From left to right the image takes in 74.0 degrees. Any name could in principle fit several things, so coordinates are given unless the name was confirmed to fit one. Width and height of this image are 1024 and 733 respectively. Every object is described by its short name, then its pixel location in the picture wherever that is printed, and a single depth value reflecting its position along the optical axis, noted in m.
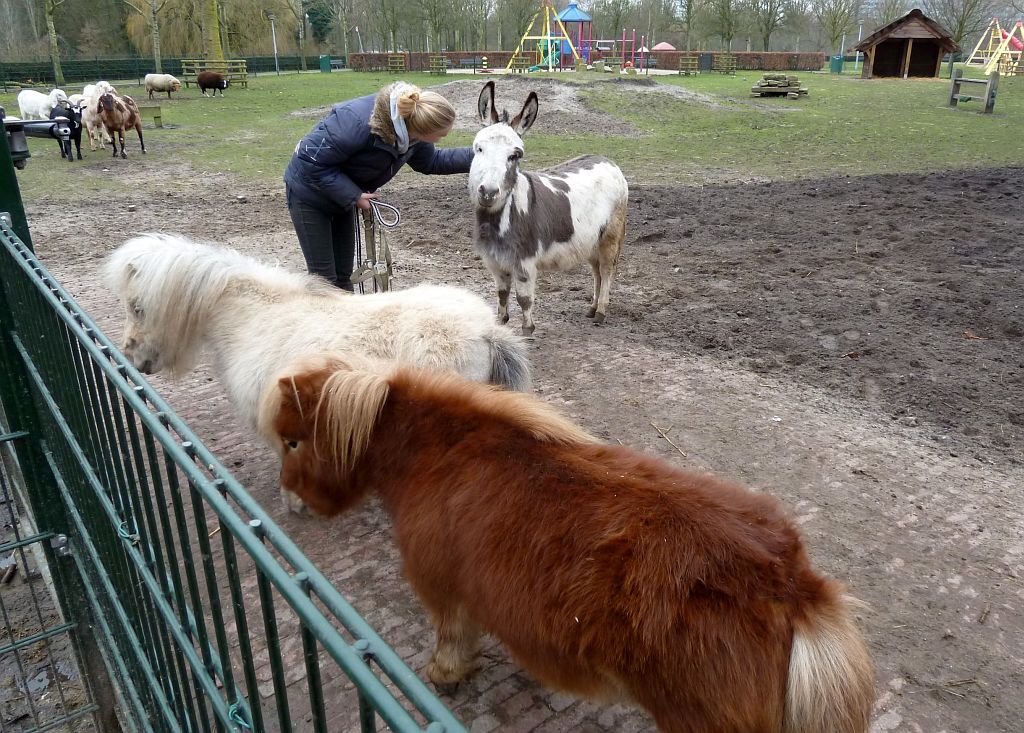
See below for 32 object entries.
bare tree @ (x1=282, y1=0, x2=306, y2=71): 49.08
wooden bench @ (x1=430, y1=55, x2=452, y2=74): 45.79
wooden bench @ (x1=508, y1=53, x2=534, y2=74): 42.44
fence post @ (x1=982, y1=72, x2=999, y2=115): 21.58
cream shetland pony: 3.53
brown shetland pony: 1.78
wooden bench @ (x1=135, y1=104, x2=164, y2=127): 21.19
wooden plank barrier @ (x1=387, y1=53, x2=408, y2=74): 48.25
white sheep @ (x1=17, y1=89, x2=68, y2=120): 19.09
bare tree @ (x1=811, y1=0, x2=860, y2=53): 53.62
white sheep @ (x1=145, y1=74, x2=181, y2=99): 30.25
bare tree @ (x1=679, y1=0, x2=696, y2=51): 52.31
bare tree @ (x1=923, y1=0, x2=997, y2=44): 47.66
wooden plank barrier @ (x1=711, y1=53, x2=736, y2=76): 48.32
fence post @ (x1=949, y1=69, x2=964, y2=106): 23.92
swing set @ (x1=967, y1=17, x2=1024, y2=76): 37.78
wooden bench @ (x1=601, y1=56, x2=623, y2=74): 45.01
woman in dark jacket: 4.59
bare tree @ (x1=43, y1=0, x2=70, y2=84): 33.90
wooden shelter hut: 38.75
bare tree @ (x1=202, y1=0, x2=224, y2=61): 38.56
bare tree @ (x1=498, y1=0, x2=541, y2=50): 48.59
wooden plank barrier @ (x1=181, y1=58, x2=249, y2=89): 36.88
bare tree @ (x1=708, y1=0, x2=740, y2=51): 51.56
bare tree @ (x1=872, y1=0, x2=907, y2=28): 53.93
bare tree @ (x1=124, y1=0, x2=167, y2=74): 36.03
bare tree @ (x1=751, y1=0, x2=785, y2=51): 52.94
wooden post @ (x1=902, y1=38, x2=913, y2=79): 39.12
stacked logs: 27.81
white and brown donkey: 5.69
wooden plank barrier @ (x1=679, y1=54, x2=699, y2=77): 46.38
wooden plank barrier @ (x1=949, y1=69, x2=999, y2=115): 21.61
